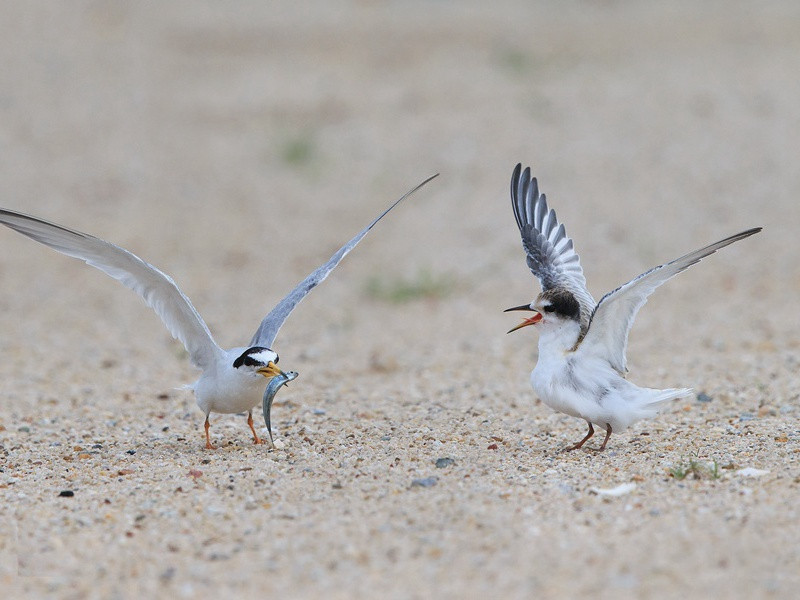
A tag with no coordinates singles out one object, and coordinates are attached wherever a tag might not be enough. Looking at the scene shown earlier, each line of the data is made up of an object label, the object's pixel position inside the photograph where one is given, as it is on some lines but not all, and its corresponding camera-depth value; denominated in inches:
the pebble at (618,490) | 368.1
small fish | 450.9
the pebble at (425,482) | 384.8
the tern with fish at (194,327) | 446.0
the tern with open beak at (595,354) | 412.5
